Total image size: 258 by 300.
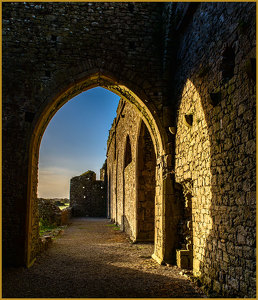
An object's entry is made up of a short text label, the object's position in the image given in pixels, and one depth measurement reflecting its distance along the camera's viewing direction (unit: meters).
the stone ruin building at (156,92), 4.43
